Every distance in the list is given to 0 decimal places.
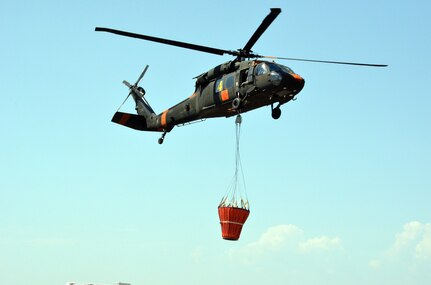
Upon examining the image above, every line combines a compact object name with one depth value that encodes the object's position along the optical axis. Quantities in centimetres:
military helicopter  2911
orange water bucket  2848
